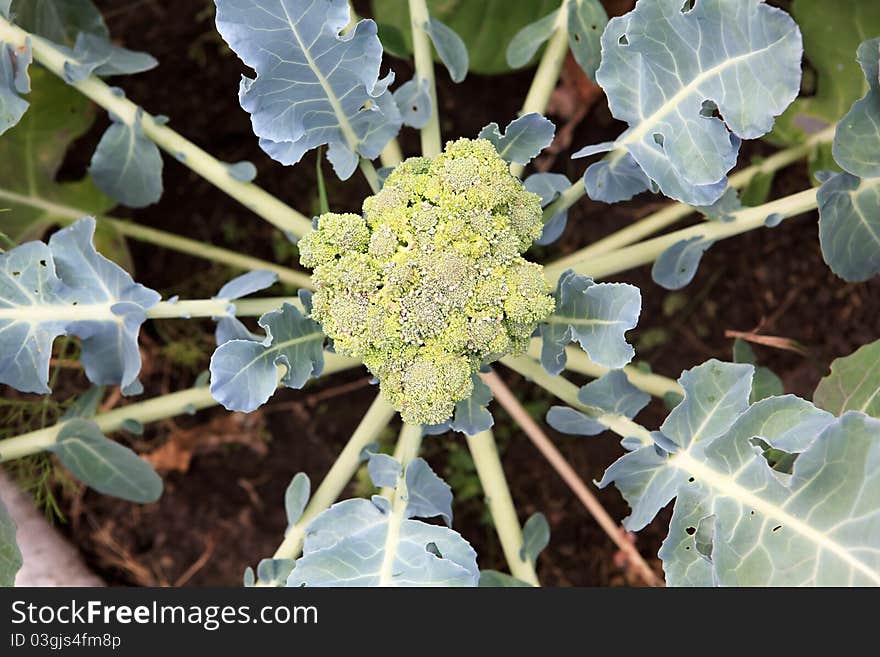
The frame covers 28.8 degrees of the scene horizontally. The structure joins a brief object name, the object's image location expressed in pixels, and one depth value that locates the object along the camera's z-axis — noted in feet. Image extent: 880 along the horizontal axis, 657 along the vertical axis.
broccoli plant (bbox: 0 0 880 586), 2.33
